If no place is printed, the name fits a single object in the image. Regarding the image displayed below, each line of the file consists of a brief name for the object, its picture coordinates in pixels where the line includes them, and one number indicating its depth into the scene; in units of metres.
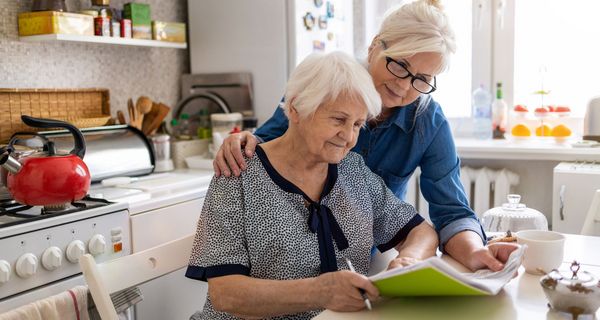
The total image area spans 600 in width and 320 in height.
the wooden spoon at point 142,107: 2.80
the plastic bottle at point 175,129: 3.05
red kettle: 1.76
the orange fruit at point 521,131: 2.99
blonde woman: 1.42
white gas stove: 1.70
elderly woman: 1.25
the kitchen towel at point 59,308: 1.44
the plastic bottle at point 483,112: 3.12
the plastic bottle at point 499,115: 3.07
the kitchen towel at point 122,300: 1.52
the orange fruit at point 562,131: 2.82
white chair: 1.24
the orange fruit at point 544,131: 3.02
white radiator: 2.92
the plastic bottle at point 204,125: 3.04
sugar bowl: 1.02
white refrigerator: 2.88
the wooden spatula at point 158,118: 2.88
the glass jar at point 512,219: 1.72
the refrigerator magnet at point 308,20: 2.92
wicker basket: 2.31
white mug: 1.28
